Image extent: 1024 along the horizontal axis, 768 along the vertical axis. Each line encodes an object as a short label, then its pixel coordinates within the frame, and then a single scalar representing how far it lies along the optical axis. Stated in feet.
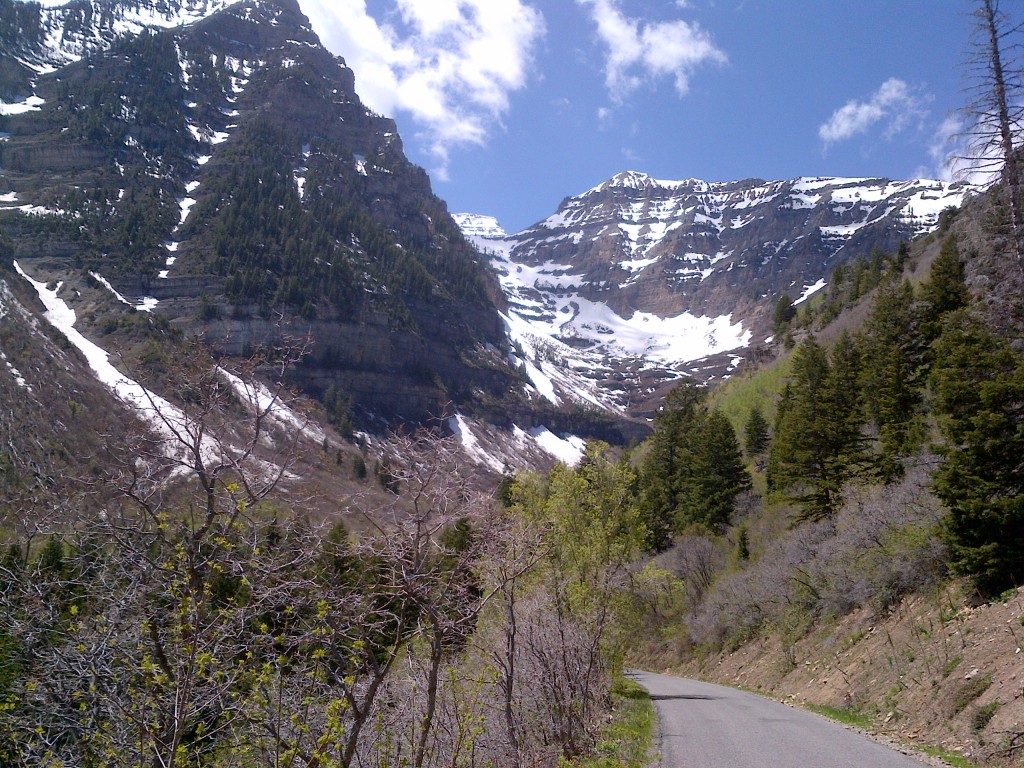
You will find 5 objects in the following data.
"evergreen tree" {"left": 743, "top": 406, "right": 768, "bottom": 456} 128.36
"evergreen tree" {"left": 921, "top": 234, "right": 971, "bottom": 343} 83.97
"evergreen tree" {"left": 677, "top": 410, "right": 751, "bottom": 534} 111.45
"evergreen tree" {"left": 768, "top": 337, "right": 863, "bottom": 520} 80.23
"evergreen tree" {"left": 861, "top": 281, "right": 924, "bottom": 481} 70.64
